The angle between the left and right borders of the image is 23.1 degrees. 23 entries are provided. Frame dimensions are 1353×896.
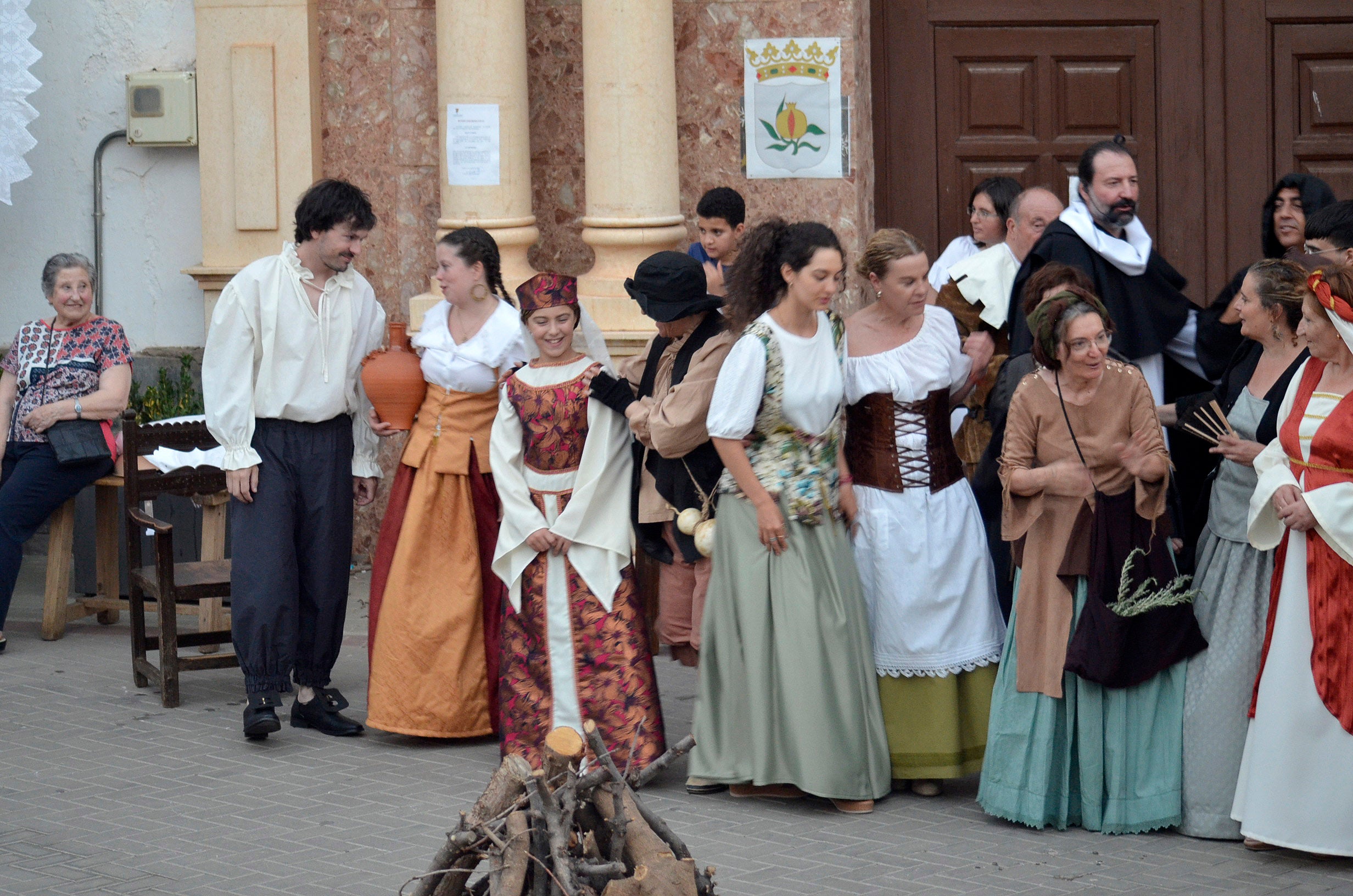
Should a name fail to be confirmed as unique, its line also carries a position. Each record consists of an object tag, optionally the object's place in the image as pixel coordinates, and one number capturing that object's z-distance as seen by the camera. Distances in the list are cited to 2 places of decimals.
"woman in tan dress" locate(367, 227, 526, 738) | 11.26
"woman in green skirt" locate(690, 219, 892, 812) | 9.66
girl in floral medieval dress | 10.46
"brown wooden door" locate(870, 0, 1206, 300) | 15.37
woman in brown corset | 9.91
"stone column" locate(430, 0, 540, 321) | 15.18
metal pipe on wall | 16.89
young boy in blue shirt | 13.23
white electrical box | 16.40
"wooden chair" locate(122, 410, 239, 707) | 12.47
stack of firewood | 6.43
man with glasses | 9.84
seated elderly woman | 14.37
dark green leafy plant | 16.03
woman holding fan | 9.13
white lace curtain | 16.48
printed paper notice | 15.29
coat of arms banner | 15.15
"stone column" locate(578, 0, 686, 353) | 14.81
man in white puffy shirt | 11.31
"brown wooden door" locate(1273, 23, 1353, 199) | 15.08
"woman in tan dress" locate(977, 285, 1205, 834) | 9.16
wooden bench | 13.87
